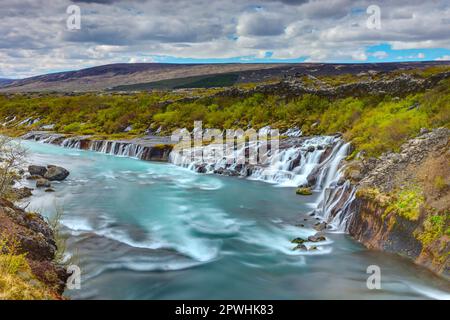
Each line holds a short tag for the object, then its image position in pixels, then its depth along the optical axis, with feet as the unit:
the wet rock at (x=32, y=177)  109.34
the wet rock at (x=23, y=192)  86.43
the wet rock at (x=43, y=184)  101.76
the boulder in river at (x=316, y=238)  61.33
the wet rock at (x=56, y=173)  111.96
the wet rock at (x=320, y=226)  67.21
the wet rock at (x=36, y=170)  113.50
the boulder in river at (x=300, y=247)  58.49
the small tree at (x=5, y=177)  58.49
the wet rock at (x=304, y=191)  93.35
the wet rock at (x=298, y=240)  61.18
